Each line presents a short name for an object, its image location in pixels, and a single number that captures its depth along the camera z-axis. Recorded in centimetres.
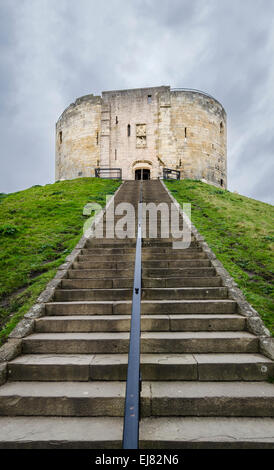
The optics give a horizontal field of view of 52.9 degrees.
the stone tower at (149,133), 2128
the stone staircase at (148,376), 217
